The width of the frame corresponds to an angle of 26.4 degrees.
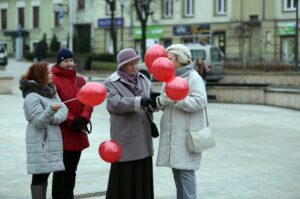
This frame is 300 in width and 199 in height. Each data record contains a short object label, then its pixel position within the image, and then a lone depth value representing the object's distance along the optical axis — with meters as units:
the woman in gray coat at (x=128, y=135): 6.41
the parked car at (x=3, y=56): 46.09
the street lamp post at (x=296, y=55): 31.69
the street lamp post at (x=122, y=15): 52.08
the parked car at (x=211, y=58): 31.42
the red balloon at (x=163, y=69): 6.16
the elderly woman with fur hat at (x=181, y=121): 6.43
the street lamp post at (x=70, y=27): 45.00
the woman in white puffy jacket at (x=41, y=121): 6.53
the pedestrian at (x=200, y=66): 23.14
